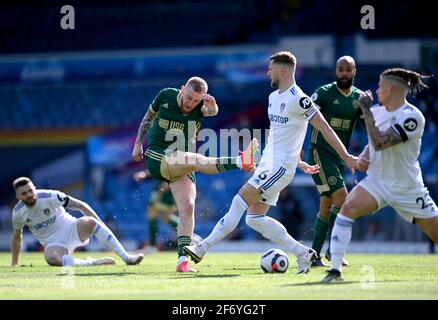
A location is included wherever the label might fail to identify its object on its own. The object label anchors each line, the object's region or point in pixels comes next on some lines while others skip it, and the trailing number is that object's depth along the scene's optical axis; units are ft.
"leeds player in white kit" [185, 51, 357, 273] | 35.76
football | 37.32
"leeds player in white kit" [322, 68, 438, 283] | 31.35
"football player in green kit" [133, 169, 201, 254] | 59.82
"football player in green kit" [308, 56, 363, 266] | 43.14
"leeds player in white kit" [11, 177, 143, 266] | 44.21
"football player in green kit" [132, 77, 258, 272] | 38.99
